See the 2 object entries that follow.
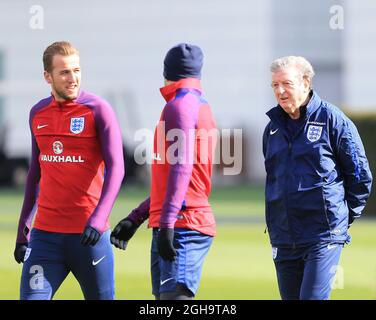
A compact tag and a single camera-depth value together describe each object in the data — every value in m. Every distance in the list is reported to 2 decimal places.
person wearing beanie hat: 13.12
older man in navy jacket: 13.32
